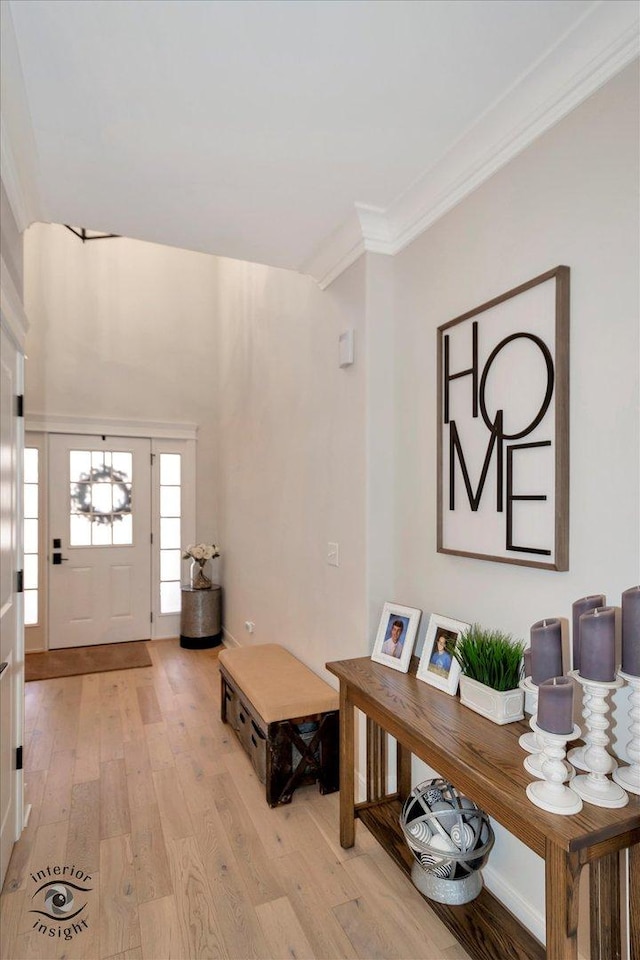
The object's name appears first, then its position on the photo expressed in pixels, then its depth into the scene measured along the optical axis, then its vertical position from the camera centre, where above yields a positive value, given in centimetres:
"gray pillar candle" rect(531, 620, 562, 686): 125 -43
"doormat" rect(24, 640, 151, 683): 417 -160
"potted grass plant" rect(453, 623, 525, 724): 153 -61
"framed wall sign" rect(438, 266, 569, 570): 150 +16
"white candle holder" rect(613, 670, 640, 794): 112 -61
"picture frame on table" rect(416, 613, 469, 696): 178 -65
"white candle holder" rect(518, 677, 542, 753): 129 -68
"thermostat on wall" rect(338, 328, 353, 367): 244 +60
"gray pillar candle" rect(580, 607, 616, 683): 111 -37
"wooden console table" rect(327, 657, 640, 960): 106 -80
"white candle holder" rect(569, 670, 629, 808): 113 -63
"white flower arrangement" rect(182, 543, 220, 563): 484 -73
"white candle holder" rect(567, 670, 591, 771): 116 -69
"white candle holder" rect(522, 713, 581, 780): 119 -70
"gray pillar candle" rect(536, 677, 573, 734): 111 -50
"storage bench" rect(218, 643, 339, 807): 236 -121
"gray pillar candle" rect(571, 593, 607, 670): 125 -32
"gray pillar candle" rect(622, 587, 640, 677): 111 -34
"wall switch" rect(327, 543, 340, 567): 262 -41
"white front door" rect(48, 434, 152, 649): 479 -63
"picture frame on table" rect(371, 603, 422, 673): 203 -65
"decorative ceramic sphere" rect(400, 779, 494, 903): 159 -115
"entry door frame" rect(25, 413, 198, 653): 472 +25
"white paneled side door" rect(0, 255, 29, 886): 203 -44
